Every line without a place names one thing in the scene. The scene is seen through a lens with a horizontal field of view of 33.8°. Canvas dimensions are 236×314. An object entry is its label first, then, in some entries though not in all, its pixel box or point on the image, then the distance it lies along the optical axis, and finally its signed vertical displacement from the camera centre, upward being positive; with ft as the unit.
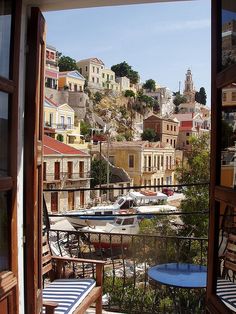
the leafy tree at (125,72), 248.93 +56.06
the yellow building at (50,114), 114.73 +13.16
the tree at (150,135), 167.95 +10.28
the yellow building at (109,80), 219.20 +45.43
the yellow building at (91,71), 218.18 +50.09
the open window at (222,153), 5.48 +0.10
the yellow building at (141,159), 124.47 -0.11
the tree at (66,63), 207.41 +50.66
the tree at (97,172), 114.73 -4.15
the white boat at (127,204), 84.08 -11.40
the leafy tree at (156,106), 236.47 +32.04
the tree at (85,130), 146.72 +11.04
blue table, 10.28 -3.28
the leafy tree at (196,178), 55.16 -3.41
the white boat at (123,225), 76.02 -13.37
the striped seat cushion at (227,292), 5.46 -1.96
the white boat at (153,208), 87.84 -11.91
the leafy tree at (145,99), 224.94 +34.64
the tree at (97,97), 201.05 +32.03
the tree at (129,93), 222.48 +37.68
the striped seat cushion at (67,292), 8.30 -3.12
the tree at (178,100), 268.00 +41.09
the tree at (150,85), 256.73 +48.75
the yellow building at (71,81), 178.81 +36.32
